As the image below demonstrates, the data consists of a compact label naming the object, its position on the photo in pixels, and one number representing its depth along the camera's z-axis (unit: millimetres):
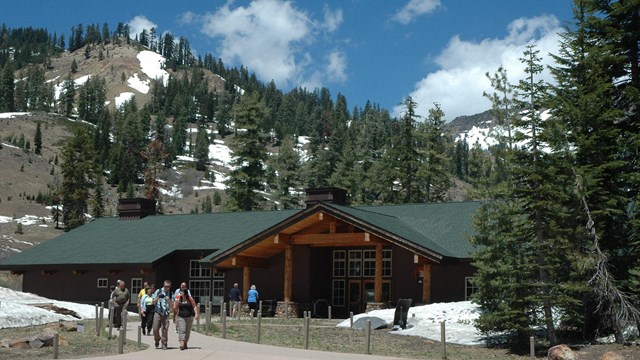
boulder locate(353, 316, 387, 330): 25859
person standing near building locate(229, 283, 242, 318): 31188
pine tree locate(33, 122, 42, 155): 143500
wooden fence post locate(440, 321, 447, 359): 19734
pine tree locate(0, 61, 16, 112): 194125
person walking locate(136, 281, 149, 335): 22703
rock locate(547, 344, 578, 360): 19203
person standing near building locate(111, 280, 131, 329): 22781
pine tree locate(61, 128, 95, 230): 82812
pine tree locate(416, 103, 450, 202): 56312
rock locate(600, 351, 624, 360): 19109
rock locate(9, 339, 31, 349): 18703
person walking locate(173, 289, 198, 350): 17922
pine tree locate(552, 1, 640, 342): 21438
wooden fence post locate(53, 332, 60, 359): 16797
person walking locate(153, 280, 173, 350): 18397
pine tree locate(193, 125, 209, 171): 178125
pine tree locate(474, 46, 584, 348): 21266
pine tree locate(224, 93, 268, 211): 59250
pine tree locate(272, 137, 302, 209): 71188
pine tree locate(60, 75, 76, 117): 192625
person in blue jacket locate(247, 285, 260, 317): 30888
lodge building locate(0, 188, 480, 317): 31297
